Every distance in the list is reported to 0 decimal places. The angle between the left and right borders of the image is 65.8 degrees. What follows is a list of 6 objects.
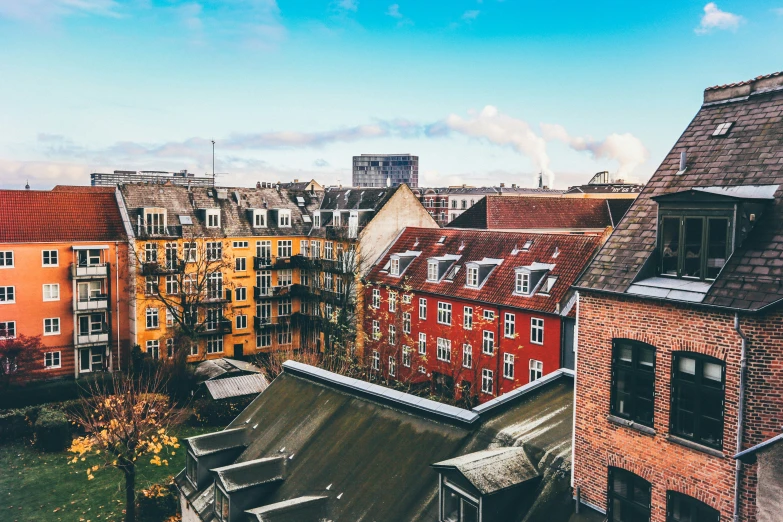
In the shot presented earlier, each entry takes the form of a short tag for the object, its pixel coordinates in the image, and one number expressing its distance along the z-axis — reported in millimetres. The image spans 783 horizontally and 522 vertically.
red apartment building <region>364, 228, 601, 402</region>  33375
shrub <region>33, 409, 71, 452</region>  32406
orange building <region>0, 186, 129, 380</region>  42062
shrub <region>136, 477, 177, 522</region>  24781
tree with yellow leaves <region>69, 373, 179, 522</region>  22438
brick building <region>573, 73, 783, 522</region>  9570
